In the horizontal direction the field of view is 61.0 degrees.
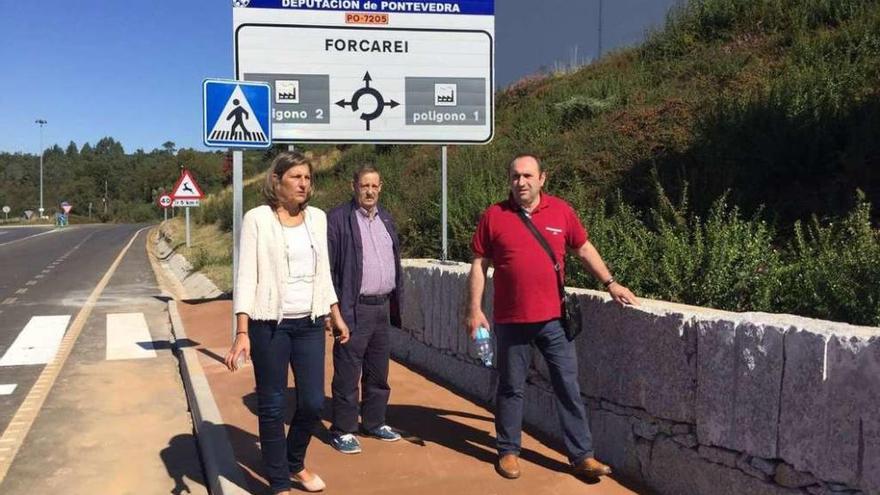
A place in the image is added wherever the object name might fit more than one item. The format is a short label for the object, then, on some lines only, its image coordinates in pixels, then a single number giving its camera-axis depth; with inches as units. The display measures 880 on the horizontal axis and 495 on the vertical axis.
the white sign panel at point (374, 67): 351.3
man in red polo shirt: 158.1
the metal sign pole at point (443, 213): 299.7
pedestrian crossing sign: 297.4
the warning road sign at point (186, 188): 840.9
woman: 146.0
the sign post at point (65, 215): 2446.1
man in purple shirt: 187.8
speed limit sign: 1256.2
